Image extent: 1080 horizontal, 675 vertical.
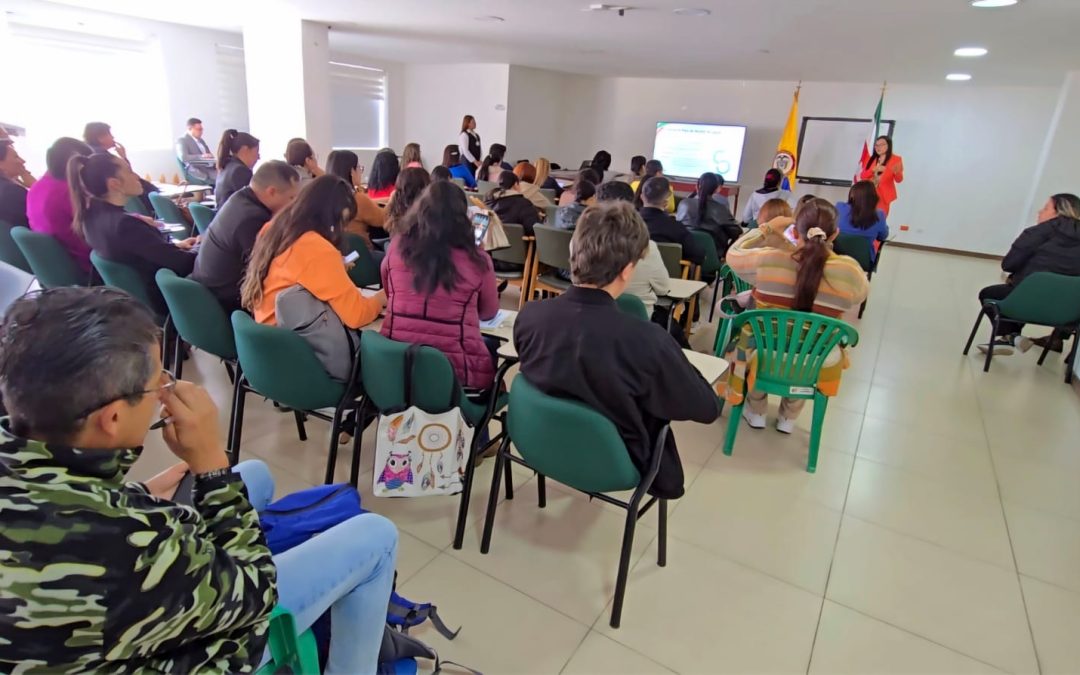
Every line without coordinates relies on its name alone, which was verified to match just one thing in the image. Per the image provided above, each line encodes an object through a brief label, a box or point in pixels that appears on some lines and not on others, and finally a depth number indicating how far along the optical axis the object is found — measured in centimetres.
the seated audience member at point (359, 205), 395
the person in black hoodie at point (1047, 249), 400
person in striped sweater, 272
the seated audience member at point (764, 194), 570
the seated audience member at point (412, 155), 572
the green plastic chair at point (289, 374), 202
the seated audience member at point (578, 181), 511
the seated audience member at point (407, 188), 307
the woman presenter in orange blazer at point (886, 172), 682
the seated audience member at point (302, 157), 479
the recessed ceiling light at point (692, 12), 468
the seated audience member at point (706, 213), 514
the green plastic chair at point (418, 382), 194
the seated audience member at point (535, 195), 515
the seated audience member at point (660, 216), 412
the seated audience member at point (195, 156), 735
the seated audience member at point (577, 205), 441
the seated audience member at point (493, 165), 701
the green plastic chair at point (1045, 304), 380
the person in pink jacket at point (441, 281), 212
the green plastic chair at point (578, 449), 164
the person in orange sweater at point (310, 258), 213
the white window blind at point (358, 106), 1068
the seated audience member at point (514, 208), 468
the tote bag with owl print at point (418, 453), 198
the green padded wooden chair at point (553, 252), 393
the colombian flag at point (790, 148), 891
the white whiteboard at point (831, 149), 945
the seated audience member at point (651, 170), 618
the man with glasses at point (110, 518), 75
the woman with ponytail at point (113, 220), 273
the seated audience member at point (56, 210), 315
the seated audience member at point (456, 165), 631
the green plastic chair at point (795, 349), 256
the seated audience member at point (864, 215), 489
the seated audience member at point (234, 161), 422
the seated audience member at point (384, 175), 457
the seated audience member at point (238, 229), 257
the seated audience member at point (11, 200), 348
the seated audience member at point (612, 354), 164
